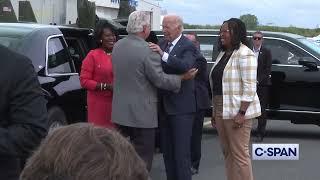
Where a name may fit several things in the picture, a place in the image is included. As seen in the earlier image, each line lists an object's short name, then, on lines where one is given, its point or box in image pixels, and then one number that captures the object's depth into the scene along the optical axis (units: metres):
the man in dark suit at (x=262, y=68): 10.77
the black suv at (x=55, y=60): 6.68
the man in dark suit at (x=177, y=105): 6.08
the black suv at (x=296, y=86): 11.62
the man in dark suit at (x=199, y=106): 7.83
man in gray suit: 5.87
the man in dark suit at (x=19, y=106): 2.95
